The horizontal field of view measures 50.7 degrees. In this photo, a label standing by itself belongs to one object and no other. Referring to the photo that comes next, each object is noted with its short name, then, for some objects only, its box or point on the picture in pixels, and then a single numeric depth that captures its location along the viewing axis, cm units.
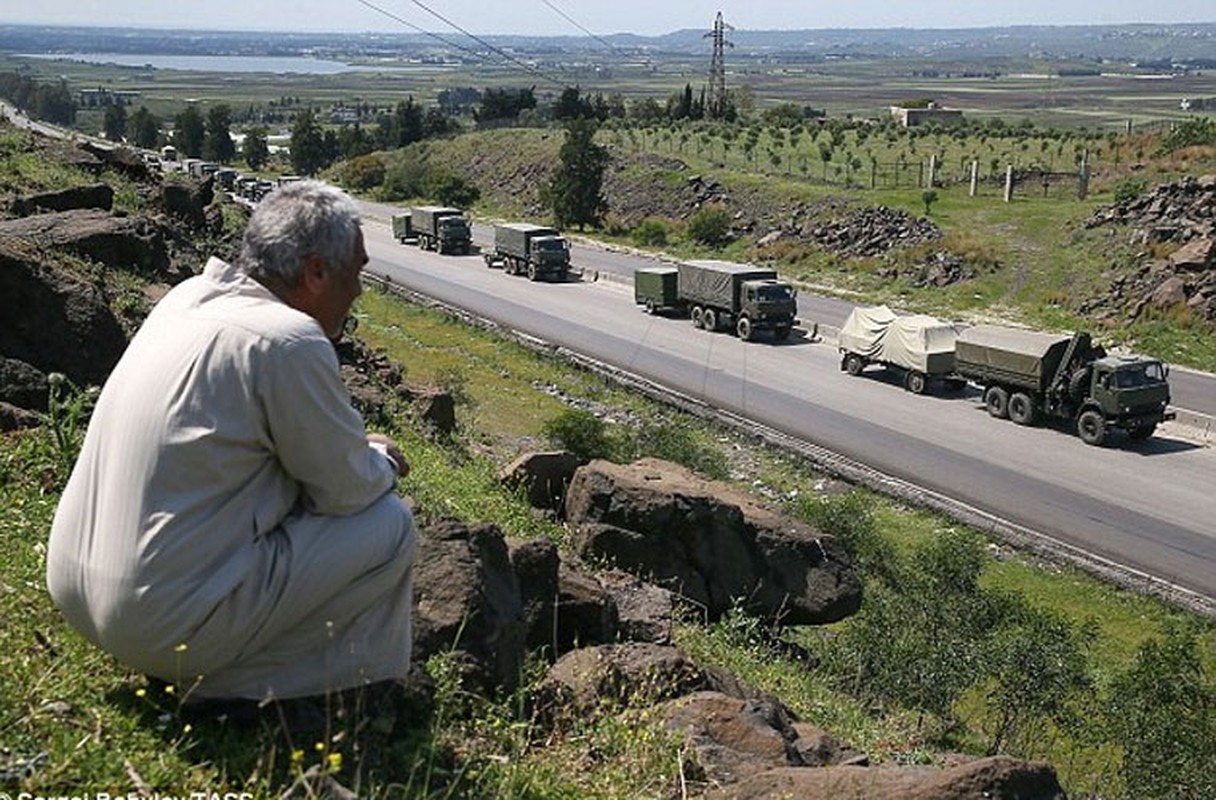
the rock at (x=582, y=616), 816
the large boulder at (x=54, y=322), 1024
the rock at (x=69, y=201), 1770
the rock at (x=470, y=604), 629
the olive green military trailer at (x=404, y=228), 6944
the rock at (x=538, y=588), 782
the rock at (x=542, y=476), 1461
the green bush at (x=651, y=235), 6781
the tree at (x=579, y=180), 7331
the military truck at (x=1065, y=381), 2853
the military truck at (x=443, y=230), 6531
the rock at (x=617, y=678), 645
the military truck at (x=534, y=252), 5541
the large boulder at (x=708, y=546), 1261
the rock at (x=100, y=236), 1524
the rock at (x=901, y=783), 562
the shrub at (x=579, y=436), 2289
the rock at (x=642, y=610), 897
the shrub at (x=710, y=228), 6581
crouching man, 438
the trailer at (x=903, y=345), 3362
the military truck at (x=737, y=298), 4128
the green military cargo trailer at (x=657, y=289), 4600
